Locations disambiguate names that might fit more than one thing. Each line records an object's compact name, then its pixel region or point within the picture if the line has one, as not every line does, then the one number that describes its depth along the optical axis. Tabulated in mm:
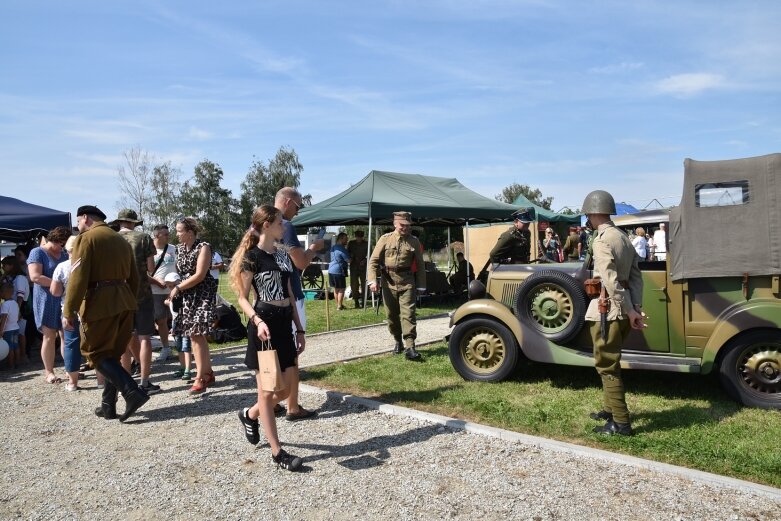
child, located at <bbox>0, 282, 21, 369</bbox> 7582
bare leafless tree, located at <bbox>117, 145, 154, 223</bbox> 44062
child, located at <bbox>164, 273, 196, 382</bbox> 6652
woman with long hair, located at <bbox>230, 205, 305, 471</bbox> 3939
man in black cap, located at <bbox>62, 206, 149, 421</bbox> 5004
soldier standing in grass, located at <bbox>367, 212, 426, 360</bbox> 7328
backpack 6699
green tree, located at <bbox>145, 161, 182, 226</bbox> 47281
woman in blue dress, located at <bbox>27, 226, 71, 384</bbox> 6543
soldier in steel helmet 4277
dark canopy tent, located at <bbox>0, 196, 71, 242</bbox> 9445
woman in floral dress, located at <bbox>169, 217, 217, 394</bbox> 5750
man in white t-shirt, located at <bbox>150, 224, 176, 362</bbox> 7152
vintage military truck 4773
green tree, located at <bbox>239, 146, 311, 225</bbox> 54625
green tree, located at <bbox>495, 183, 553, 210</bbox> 59031
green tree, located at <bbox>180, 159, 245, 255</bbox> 51000
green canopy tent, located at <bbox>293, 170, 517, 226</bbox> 13055
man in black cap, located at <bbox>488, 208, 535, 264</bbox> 8586
